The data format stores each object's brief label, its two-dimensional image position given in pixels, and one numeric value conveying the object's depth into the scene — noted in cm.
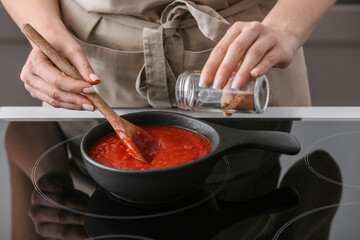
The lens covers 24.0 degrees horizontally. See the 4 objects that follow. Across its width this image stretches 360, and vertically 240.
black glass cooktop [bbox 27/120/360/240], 101
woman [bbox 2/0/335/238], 116
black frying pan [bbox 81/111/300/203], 100
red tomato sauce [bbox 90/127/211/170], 106
